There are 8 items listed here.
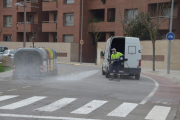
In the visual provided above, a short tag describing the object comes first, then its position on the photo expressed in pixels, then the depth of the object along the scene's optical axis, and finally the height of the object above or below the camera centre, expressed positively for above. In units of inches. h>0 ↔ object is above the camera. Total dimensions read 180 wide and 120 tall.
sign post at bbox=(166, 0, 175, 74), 986.7 +16.1
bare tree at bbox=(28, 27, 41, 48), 1977.5 +34.0
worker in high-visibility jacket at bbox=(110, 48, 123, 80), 714.2 -46.9
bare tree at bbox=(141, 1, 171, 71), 1428.4 +127.0
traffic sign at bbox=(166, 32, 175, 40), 986.7 +16.1
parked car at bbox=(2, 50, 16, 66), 1125.1 -74.2
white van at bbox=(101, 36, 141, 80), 765.9 -37.9
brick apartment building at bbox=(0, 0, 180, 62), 1579.7 +117.8
